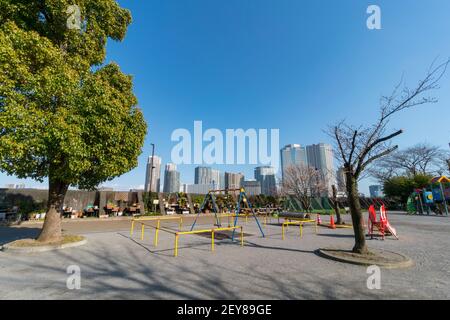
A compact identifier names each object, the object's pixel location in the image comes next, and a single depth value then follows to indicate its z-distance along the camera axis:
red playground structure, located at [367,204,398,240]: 9.87
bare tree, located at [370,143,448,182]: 39.47
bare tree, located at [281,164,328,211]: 29.25
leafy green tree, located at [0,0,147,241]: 6.50
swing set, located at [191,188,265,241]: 10.58
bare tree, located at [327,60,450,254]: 6.59
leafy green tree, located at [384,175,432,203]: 33.41
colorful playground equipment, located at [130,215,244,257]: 10.51
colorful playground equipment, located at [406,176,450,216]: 24.75
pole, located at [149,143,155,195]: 27.37
